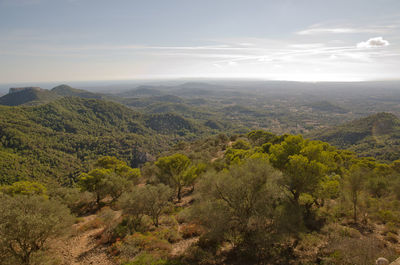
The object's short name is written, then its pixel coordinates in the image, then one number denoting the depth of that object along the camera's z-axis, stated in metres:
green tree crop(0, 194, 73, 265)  10.45
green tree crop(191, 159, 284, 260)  12.88
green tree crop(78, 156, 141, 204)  26.56
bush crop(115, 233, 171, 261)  14.02
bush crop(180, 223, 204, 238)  16.77
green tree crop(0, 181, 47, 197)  24.17
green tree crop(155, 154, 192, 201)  28.00
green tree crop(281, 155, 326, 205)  15.16
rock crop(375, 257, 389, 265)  9.31
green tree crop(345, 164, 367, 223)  16.61
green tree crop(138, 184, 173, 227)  17.60
